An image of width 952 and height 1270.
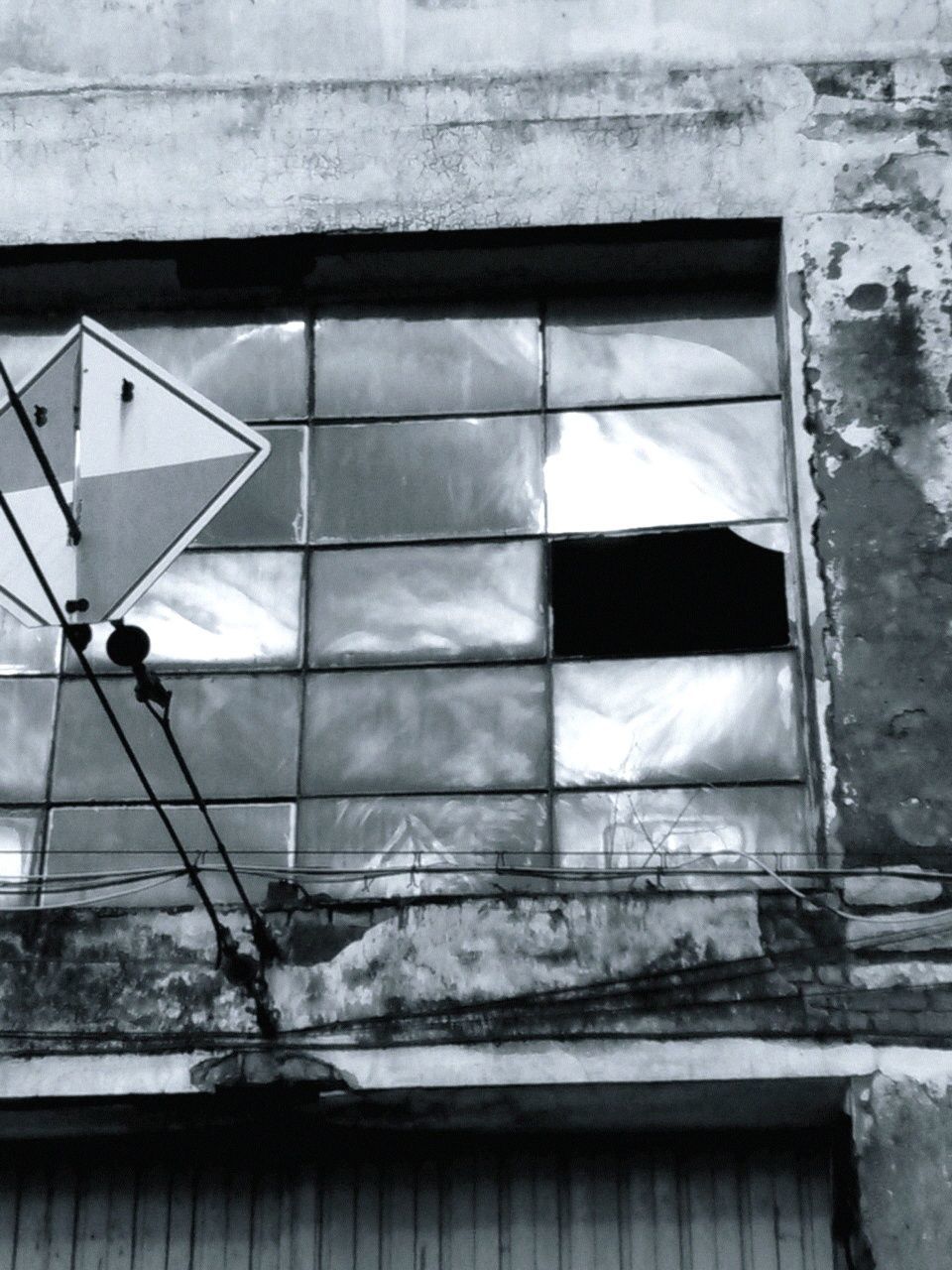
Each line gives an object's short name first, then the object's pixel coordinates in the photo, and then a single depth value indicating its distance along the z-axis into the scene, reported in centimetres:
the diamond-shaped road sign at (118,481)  512
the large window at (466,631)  635
